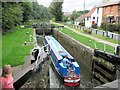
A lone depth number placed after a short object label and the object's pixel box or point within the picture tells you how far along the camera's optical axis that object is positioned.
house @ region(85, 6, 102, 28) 20.66
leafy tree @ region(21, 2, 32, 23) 23.07
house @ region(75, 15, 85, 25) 30.74
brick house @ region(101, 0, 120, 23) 16.66
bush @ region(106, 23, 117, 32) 14.39
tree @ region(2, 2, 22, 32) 13.07
